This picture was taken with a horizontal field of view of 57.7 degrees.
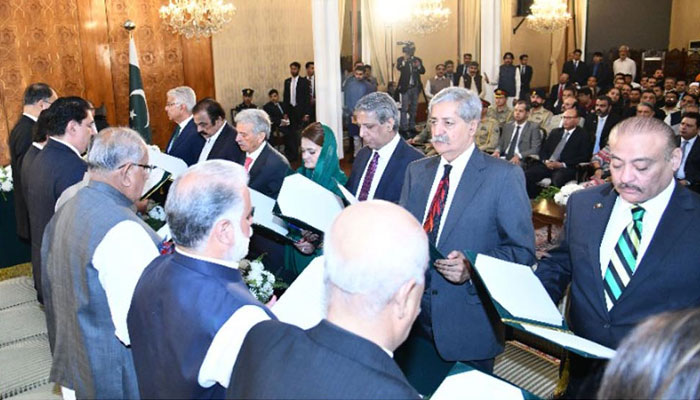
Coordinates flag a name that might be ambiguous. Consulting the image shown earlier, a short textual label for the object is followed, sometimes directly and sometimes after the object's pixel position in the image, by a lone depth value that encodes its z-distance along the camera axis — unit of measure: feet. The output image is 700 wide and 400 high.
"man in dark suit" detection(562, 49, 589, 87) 46.78
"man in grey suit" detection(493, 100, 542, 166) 27.55
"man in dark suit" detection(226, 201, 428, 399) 3.81
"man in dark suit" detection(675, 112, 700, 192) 21.86
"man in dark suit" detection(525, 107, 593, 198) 25.98
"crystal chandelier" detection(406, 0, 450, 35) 44.11
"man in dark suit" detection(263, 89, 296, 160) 38.55
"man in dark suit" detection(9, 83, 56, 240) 16.20
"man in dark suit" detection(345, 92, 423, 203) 11.28
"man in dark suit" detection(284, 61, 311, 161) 38.73
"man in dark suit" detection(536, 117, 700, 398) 6.56
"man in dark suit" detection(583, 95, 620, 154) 28.45
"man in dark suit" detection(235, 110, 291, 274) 14.15
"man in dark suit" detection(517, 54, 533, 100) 45.03
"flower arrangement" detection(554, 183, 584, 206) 19.40
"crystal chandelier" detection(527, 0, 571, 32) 48.83
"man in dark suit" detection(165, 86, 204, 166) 16.93
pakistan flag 26.66
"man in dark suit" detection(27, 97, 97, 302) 11.05
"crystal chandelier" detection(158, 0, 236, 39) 31.04
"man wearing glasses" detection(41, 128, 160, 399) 7.00
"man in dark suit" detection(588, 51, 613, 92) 46.52
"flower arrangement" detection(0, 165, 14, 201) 19.21
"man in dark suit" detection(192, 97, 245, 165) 15.90
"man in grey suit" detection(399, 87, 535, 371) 8.45
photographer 44.32
